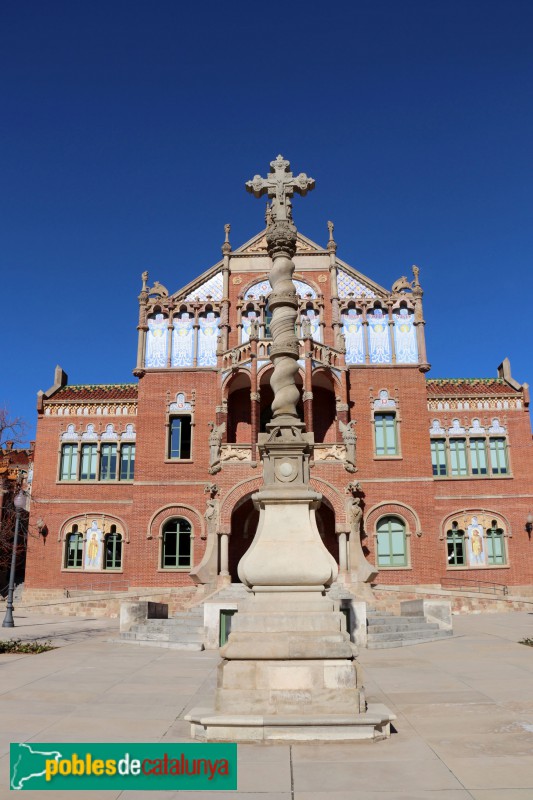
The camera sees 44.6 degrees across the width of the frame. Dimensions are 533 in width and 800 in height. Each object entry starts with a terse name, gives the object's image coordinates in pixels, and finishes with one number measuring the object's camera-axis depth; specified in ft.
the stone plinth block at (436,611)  58.29
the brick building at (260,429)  90.12
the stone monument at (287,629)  20.94
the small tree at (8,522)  104.12
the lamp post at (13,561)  68.90
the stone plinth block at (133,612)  57.06
